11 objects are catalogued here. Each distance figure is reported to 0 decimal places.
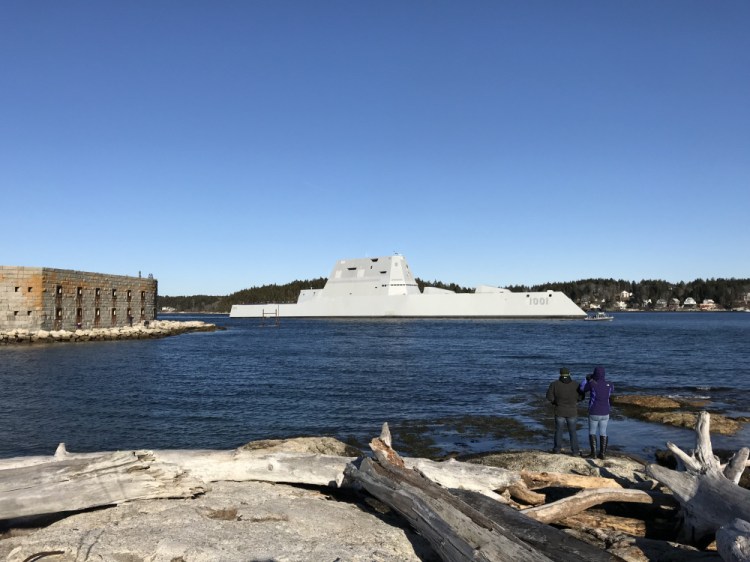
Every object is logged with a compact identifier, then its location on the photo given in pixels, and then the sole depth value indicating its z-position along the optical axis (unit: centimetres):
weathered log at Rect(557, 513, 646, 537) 529
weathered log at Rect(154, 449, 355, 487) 616
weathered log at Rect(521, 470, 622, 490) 607
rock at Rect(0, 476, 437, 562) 442
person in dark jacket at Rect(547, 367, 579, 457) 878
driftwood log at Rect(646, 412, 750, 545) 468
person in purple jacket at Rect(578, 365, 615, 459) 859
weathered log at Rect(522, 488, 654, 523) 514
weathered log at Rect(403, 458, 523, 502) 586
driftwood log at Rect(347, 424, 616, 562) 392
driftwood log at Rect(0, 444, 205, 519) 510
